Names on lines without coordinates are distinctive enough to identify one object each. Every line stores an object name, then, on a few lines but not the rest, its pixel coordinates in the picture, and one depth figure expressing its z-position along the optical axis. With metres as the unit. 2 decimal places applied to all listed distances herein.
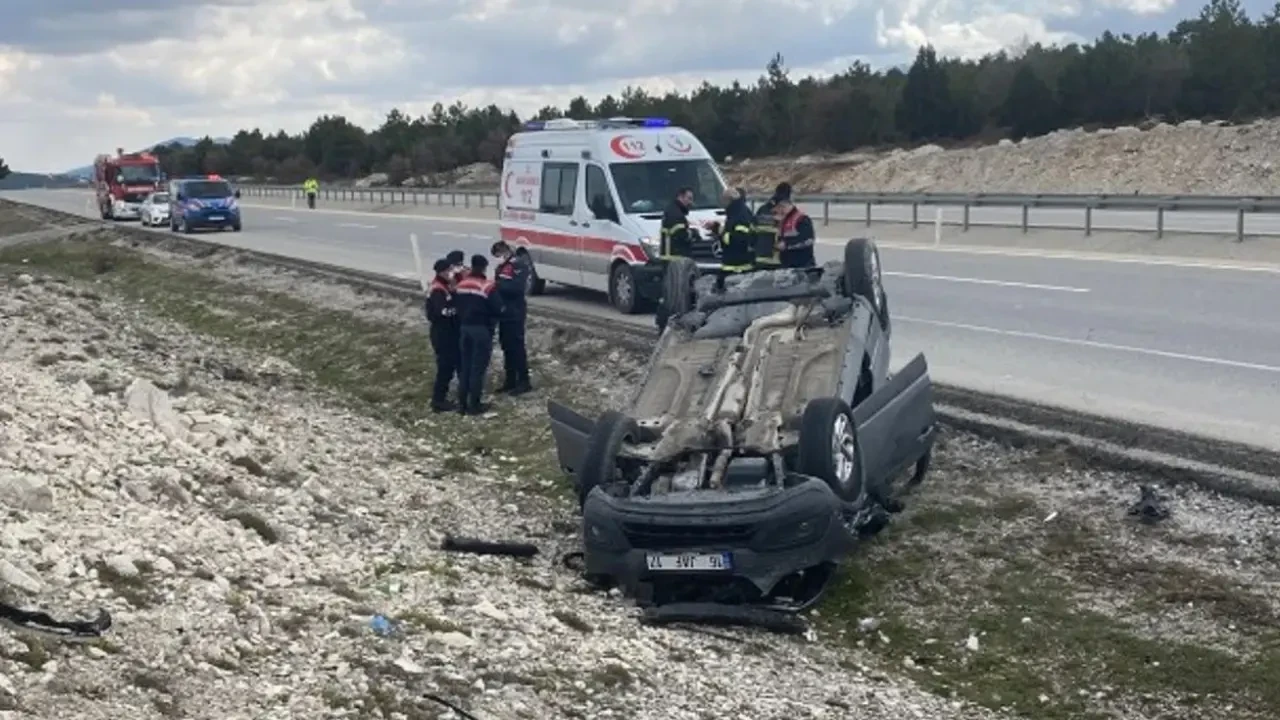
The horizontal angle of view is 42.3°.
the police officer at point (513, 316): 15.59
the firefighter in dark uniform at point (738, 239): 16.19
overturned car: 8.58
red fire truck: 56.19
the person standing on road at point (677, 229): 17.67
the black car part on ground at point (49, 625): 6.66
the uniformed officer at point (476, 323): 15.07
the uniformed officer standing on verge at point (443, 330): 15.38
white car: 50.44
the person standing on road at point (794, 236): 15.33
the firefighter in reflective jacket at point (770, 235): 15.59
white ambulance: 20.39
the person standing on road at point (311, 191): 67.06
